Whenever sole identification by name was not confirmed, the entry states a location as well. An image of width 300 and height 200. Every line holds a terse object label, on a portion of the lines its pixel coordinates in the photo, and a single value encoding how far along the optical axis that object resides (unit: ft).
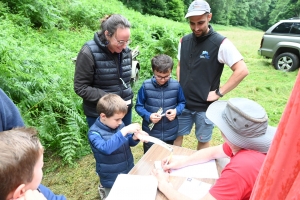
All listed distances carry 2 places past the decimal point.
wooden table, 5.76
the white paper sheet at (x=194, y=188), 5.35
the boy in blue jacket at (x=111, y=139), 6.70
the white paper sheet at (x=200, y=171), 6.01
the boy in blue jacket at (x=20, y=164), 3.18
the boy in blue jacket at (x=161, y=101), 9.08
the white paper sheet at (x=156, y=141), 6.38
